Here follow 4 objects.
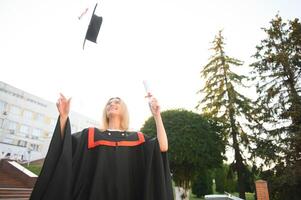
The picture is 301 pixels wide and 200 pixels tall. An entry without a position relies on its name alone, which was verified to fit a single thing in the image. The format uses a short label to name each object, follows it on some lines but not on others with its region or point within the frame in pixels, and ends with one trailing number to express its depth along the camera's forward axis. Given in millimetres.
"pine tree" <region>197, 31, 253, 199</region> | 16641
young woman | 2236
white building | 34906
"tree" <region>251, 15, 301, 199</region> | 12984
